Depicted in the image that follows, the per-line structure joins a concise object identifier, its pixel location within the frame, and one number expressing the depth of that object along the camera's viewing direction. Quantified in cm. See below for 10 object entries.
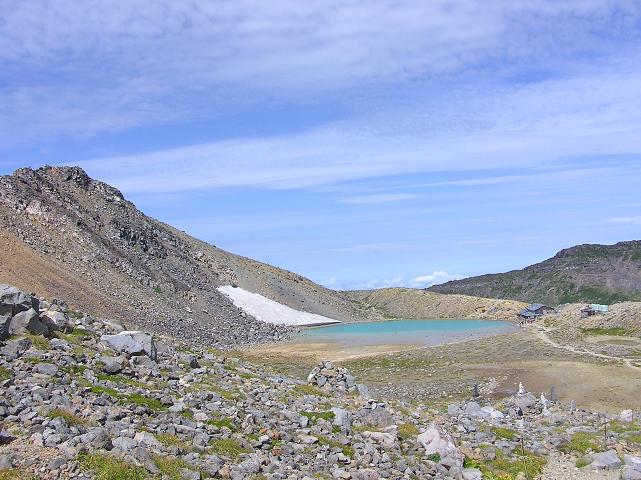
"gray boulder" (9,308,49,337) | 2268
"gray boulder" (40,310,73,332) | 2438
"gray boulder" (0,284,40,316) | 2312
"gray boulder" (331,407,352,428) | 2259
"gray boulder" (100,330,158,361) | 2509
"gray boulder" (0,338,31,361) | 2034
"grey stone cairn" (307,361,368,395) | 3125
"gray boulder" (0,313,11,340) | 2180
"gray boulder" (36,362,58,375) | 1958
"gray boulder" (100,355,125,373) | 2211
